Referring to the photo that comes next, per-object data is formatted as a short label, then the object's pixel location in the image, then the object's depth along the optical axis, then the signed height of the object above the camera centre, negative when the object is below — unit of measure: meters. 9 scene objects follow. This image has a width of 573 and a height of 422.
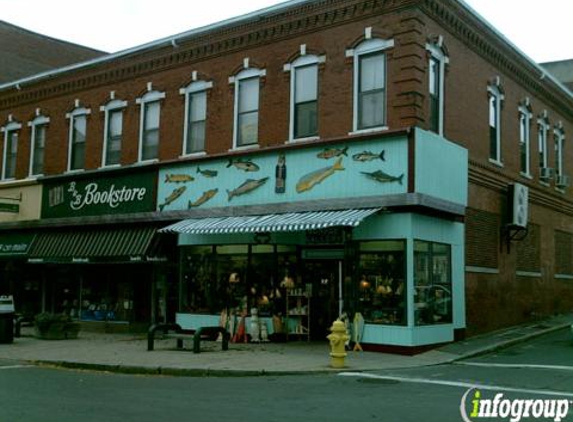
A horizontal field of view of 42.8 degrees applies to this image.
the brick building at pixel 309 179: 18.11 +3.33
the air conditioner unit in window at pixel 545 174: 25.52 +4.36
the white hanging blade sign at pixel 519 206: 22.06 +2.82
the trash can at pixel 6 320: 20.11 -0.94
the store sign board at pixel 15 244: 26.60 +1.56
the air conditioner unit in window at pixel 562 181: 26.69 +4.29
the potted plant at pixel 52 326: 21.42 -1.14
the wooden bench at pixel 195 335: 17.20 -1.10
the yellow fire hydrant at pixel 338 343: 14.65 -0.98
